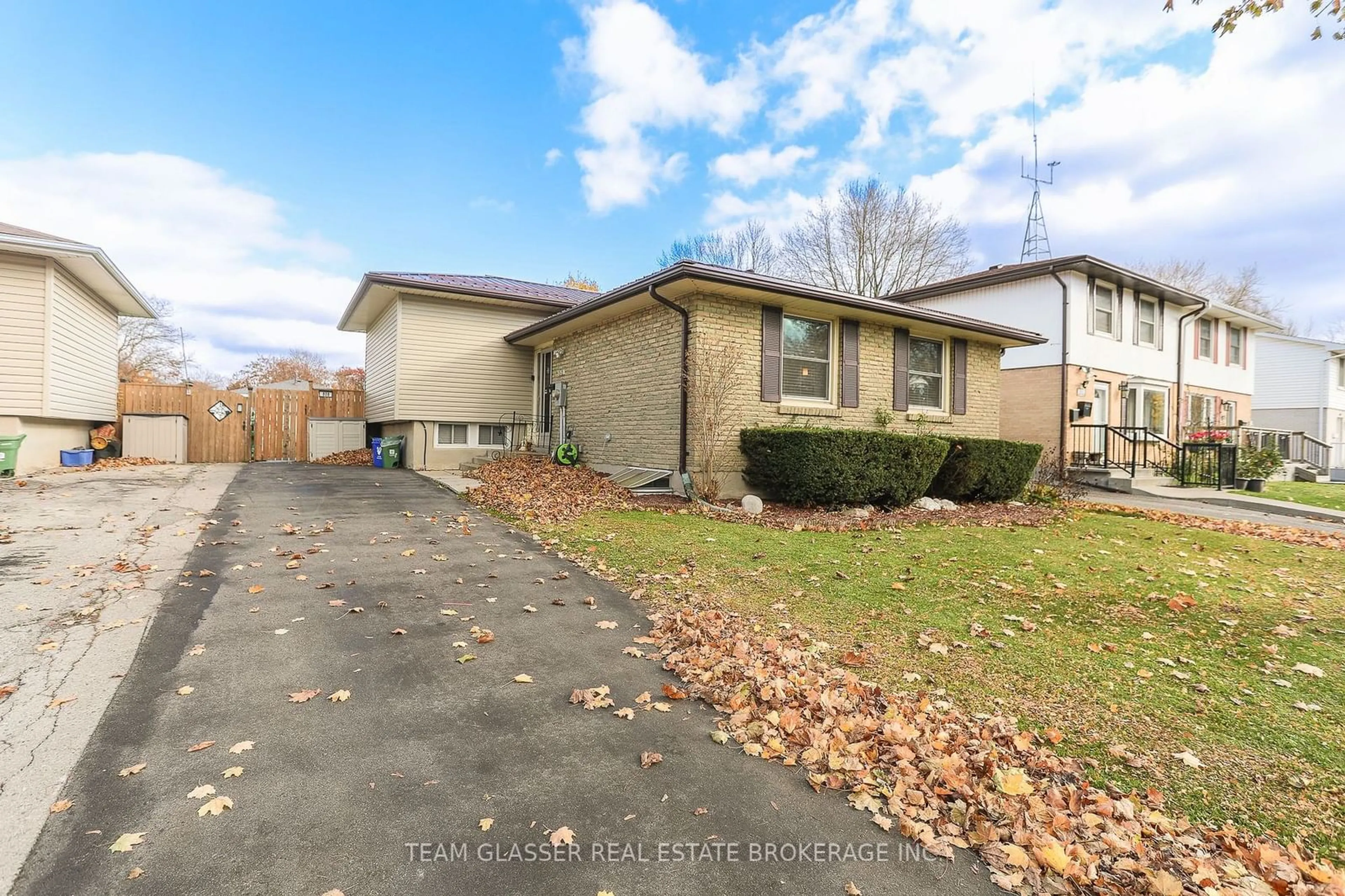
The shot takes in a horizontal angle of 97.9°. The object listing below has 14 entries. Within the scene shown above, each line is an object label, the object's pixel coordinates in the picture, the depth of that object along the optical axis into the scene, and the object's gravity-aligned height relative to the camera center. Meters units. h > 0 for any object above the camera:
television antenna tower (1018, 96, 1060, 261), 19.59 +7.14
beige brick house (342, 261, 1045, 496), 10.05 +1.65
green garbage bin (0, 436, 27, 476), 10.01 -0.34
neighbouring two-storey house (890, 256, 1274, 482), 15.63 +2.71
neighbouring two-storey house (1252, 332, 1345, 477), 26.56 +3.01
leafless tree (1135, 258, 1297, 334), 34.12 +10.02
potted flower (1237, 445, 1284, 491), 15.23 -0.26
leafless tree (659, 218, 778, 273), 29.81 +10.40
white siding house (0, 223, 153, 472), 10.84 +1.95
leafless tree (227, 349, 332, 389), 41.22 +4.87
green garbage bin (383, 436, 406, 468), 14.70 -0.26
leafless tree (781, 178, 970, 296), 24.48 +8.85
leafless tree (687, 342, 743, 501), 9.64 +0.62
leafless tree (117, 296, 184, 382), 28.38 +4.41
